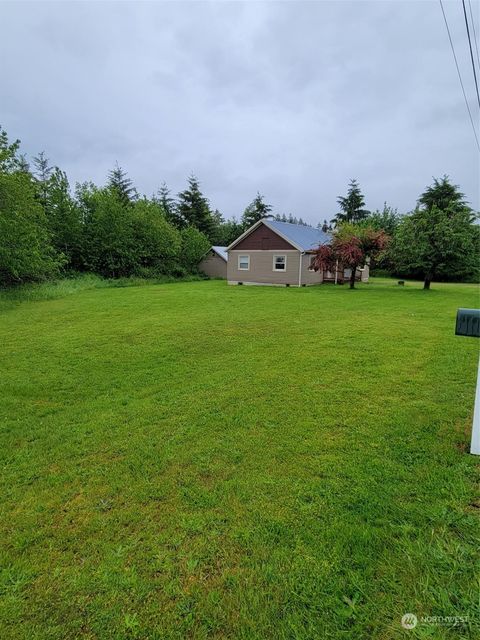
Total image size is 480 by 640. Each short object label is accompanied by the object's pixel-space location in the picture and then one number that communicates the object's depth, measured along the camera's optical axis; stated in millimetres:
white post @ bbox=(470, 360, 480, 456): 2809
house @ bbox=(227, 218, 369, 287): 20891
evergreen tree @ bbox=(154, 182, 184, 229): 41188
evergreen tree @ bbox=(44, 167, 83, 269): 21344
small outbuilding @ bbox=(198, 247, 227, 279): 29484
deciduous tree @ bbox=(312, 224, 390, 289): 17781
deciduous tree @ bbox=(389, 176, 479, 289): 16875
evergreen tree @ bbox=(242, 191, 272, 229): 43719
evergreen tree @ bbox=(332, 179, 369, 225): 46281
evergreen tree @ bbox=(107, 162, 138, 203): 39188
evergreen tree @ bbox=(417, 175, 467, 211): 35250
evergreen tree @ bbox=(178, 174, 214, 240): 39444
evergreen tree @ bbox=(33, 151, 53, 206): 33969
